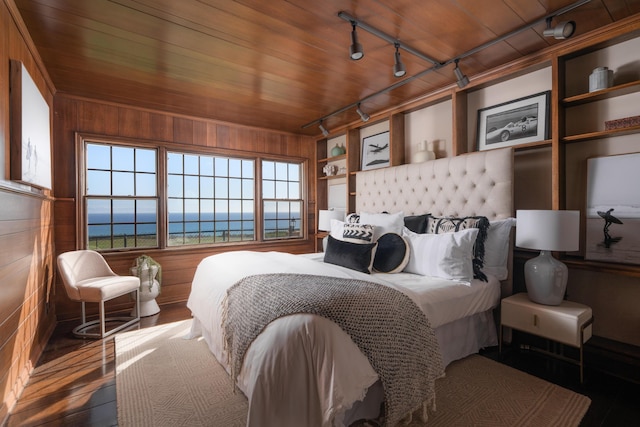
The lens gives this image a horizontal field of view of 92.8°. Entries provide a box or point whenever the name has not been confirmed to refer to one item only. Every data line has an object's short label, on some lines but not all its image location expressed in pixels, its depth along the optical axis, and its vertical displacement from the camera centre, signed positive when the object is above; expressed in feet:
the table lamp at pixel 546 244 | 7.05 -0.79
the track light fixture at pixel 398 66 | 7.88 +3.77
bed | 4.45 -1.86
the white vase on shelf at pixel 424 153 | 11.37 +2.19
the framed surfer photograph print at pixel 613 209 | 7.20 +0.04
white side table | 6.75 -2.57
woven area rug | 5.77 -3.95
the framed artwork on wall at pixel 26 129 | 6.53 +1.95
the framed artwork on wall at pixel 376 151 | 13.66 +2.79
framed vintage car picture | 8.75 +2.74
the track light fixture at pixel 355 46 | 6.93 +3.76
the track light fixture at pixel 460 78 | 8.98 +4.04
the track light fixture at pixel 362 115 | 12.31 +3.91
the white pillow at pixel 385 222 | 10.14 -0.40
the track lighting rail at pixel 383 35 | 6.90 +4.38
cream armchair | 9.45 -2.33
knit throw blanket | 4.94 -1.98
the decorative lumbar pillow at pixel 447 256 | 7.79 -1.18
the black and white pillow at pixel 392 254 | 8.66 -1.25
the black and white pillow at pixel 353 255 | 8.55 -1.27
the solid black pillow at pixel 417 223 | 9.80 -0.39
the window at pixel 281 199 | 16.44 +0.68
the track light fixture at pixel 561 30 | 6.66 +4.03
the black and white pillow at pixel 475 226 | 8.14 -0.49
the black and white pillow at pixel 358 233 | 9.66 -0.71
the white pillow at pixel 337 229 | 11.24 -0.67
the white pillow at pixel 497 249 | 8.45 -1.07
